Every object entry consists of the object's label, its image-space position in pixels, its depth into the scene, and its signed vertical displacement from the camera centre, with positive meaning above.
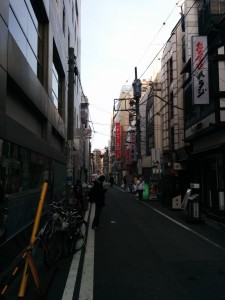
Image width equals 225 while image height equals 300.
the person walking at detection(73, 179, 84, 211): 11.01 -0.90
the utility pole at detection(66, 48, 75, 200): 9.37 +1.49
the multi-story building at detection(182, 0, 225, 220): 10.29 +3.15
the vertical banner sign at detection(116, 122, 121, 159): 51.86 +6.69
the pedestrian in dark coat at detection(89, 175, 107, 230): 8.29 -0.78
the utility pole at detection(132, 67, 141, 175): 23.10 +7.02
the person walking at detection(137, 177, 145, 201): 17.60 -1.15
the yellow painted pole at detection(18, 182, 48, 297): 3.35 -0.87
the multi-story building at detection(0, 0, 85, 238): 5.39 +2.14
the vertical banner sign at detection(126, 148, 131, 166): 40.50 +2.67
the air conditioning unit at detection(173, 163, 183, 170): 15.37 +0.42
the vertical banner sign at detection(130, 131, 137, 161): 35.96 +3.99
